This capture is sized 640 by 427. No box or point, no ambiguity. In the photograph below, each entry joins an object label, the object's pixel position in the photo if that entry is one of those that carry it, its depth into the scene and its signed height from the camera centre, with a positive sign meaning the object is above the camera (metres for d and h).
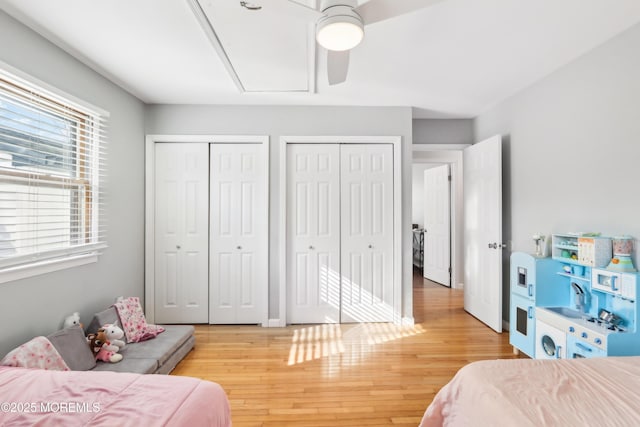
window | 1.97 +0.27
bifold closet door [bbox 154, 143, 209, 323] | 3.60 -0.06
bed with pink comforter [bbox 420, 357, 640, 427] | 1.12 -0.70
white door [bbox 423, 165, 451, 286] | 5.55 -0.17
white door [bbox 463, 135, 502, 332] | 3.39 -0.17
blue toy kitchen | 2.01 -0.64
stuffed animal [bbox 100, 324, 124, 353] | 2.43 -0.94
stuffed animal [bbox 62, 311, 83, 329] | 2.34 -0.79
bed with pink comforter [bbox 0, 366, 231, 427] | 1.20 -0.77
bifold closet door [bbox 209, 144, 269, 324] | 3.61 -0.23
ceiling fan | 1.36 +0.89
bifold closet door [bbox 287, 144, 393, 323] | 3.65 -0.21
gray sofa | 2.26 -1.07
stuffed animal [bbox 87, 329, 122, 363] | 2.32 -1.00
